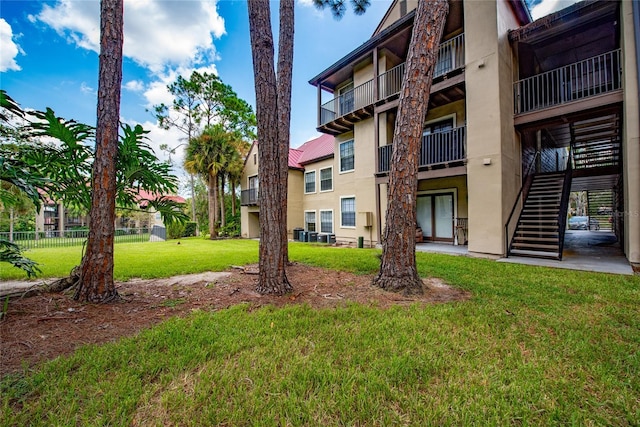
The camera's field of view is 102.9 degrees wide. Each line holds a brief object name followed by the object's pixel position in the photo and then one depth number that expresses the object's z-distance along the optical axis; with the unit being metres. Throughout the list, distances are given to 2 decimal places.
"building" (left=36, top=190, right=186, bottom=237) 28.35
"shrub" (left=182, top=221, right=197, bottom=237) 22.98
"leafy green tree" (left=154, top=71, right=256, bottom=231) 22.30
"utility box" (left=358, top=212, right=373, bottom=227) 11.84
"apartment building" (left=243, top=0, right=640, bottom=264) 7.21
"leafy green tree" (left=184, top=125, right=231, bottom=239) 18.34
